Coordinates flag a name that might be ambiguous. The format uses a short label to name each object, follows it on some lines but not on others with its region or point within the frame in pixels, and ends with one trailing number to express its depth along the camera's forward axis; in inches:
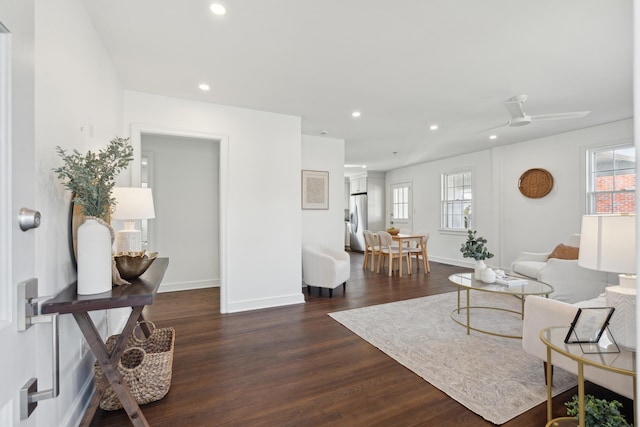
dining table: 236.5
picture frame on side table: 60.2
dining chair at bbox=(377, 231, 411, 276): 234.4
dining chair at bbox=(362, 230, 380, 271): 251.0
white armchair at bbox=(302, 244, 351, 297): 168.4
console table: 51.2
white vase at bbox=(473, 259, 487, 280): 128.2
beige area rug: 78.1
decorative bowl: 66.3
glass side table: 51.8
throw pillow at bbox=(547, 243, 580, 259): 158.1
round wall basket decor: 208.7
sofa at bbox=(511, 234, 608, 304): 142.7
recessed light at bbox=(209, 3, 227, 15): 77.7
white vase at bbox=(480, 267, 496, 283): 124.7
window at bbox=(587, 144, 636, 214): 174.2
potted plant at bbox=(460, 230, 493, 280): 127.5
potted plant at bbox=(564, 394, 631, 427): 54.4
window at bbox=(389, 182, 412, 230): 334.3
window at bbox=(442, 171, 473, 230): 268.8
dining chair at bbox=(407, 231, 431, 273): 243.9
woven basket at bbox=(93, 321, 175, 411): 73.2
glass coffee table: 112.3
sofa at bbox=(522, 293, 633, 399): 63.6
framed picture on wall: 197.0
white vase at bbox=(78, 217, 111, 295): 55.9
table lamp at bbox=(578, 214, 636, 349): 56.5
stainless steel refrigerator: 364.8
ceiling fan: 131.0
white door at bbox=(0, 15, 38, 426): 25.2
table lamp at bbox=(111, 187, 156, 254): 89.3
